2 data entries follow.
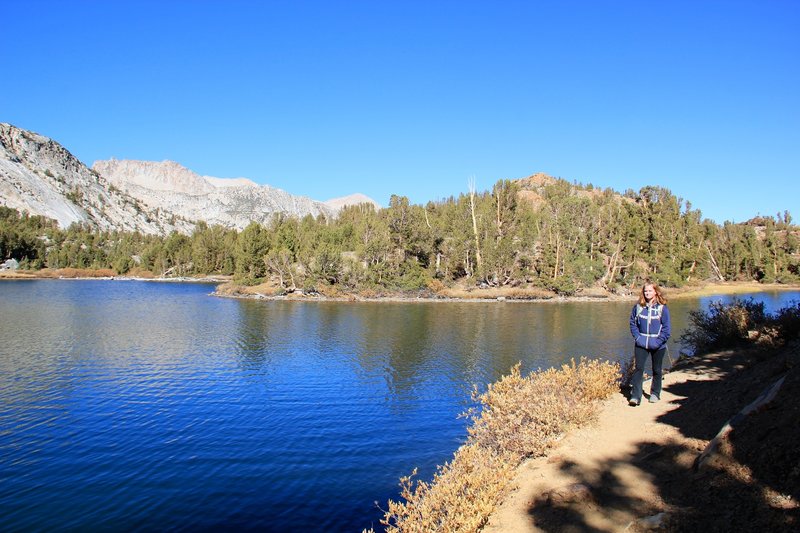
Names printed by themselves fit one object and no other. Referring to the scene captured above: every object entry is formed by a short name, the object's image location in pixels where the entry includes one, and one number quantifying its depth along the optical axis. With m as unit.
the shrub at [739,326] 14.66
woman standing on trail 12.14
